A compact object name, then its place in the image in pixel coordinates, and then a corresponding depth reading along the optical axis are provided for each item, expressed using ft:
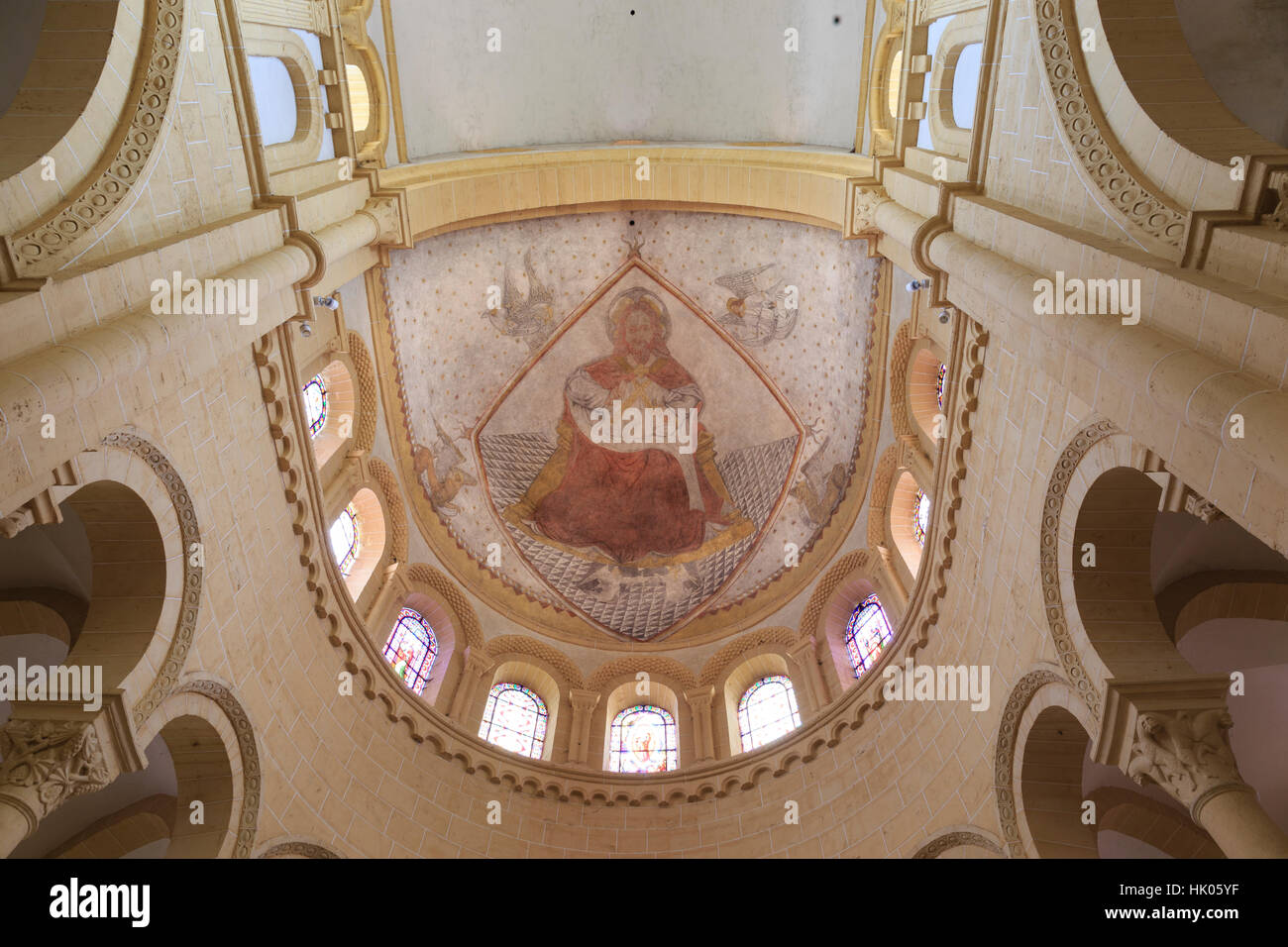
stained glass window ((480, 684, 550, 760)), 47.19
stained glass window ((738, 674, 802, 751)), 46.65
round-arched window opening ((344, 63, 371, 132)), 42.88
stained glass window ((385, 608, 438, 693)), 45.11
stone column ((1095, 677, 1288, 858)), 19.10
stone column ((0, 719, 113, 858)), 19.93
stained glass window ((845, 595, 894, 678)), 45.39
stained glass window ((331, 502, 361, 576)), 43.47
